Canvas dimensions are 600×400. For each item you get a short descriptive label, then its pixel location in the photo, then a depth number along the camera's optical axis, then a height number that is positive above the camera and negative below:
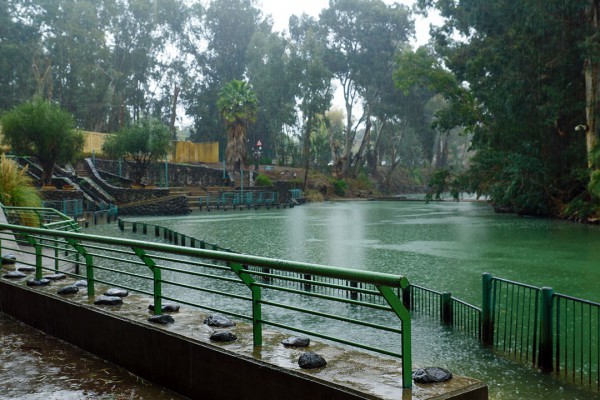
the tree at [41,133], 31.98 +2.50
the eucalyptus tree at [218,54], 68.69 +14.94
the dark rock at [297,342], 4.12 -1.15
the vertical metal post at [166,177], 44.31 +0.10
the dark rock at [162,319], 4.88 -1.17
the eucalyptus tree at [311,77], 59.06 +10.32
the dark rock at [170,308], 5.33 -1.17
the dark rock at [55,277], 7.18 -1.21
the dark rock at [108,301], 5.65 -1.18
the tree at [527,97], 26.77 +4.14
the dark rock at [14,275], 7.50 -1.24
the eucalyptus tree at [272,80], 61.75 +10.48
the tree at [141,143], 39.88 +2.43
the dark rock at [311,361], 3.67 -1.15
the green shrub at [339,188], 61.44 -0.94
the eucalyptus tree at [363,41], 62.81 +15.00
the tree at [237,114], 50.31 +5.64
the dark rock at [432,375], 3.36 -1.13
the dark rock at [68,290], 6.26 -1.19
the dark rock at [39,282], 6.83 -1.21
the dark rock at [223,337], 4.31 -1.16
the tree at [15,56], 54.47 +11.48
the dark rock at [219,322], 4.75 -1.17
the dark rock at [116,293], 6.03 -1.18
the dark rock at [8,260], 8.38 -1.16
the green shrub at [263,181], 50.47 -0.18
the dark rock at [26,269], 8.16 -1.26
